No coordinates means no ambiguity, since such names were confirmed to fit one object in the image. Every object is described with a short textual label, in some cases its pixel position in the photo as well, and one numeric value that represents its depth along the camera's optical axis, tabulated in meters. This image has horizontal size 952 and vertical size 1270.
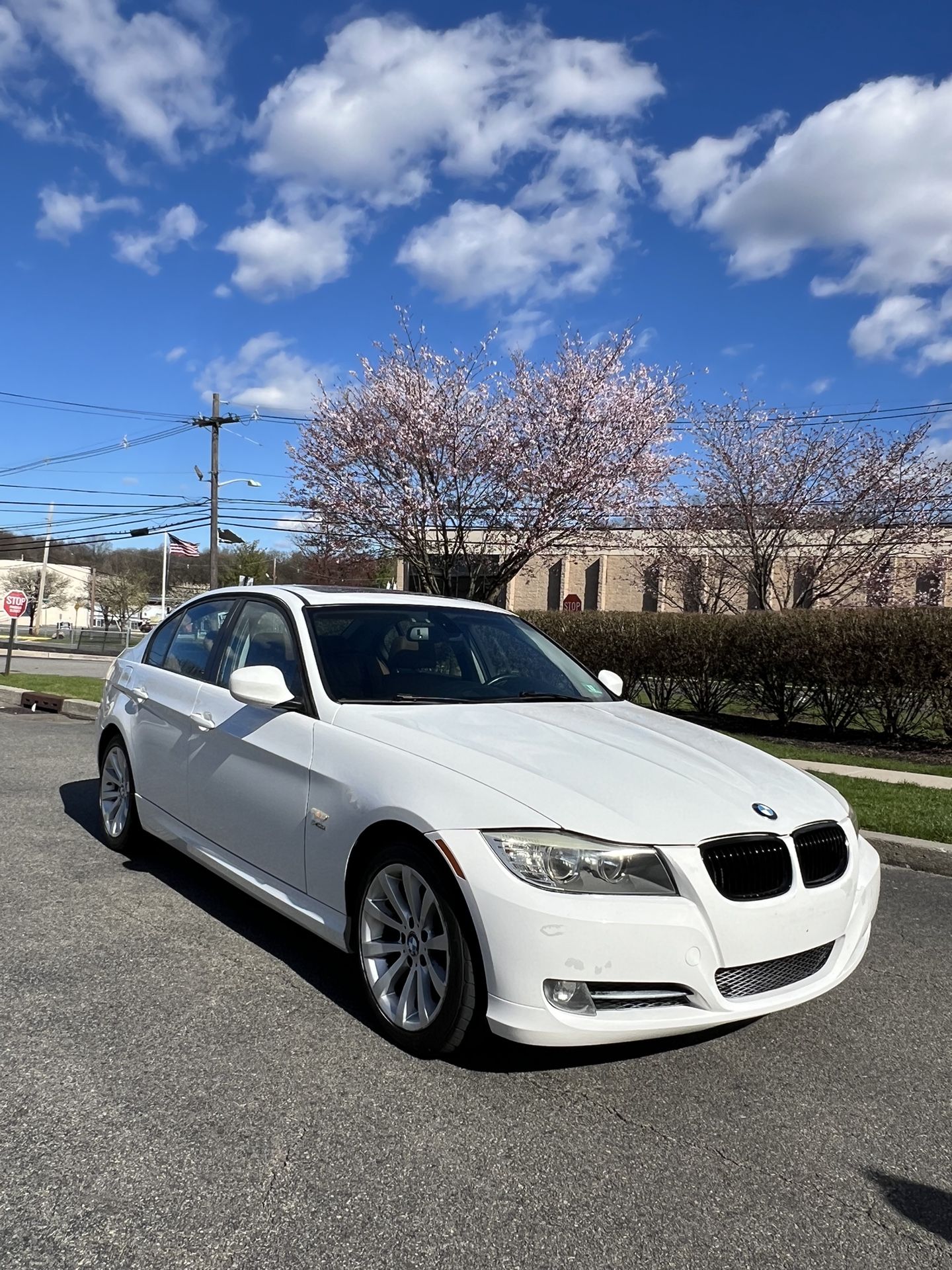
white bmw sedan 2.84
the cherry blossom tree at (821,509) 22.08
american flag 40.28
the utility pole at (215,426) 33.72
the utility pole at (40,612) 69.40
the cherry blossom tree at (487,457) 18.75
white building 101.38
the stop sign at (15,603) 19.19
